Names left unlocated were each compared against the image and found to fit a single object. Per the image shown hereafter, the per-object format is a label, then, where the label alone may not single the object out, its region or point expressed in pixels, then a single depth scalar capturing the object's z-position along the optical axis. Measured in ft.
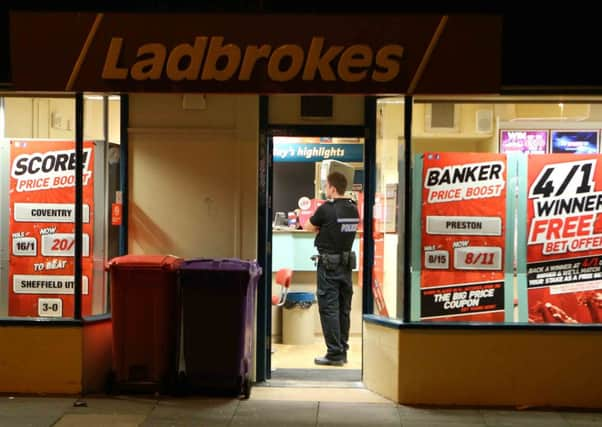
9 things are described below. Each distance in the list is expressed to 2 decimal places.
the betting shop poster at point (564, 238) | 46.03
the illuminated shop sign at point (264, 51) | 43.16
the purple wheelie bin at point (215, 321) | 44.45
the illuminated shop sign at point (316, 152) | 62.44
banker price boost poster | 46.34
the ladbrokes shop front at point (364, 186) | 43.65
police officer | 53.67
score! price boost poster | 48.65
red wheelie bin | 44.80
